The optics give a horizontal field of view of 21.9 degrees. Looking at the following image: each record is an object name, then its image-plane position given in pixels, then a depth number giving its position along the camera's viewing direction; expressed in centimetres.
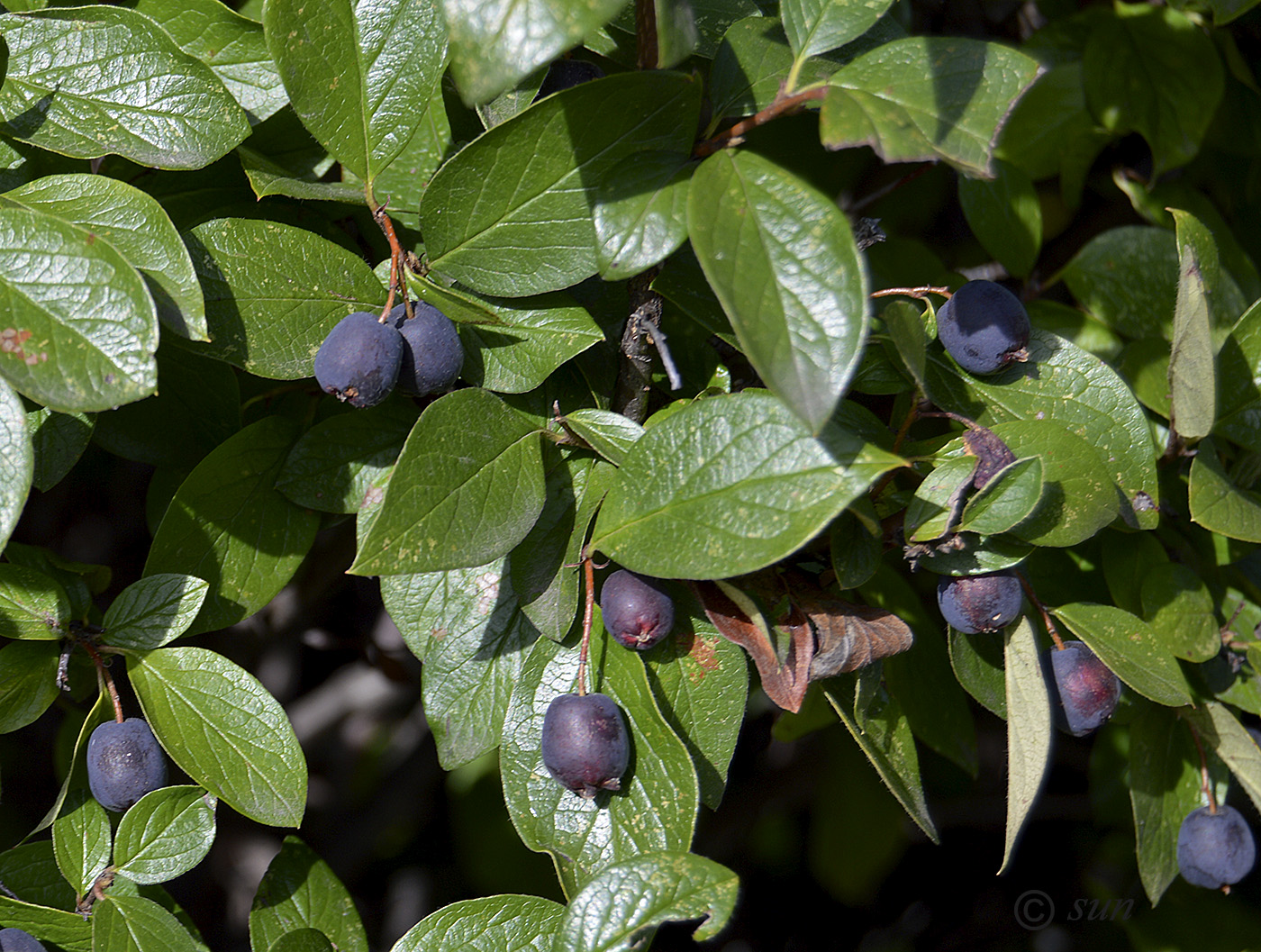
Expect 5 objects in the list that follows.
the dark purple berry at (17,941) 35
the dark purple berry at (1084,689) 37
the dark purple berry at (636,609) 35
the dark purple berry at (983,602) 36
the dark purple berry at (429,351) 35
